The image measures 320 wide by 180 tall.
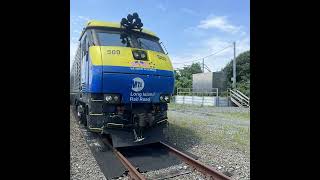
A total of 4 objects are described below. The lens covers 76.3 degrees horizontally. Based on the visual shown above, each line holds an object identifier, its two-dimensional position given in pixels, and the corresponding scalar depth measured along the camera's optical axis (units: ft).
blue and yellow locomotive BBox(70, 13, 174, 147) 15.28
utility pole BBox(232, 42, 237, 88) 63.55
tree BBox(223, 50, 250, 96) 67.49
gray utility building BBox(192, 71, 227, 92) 67.32
